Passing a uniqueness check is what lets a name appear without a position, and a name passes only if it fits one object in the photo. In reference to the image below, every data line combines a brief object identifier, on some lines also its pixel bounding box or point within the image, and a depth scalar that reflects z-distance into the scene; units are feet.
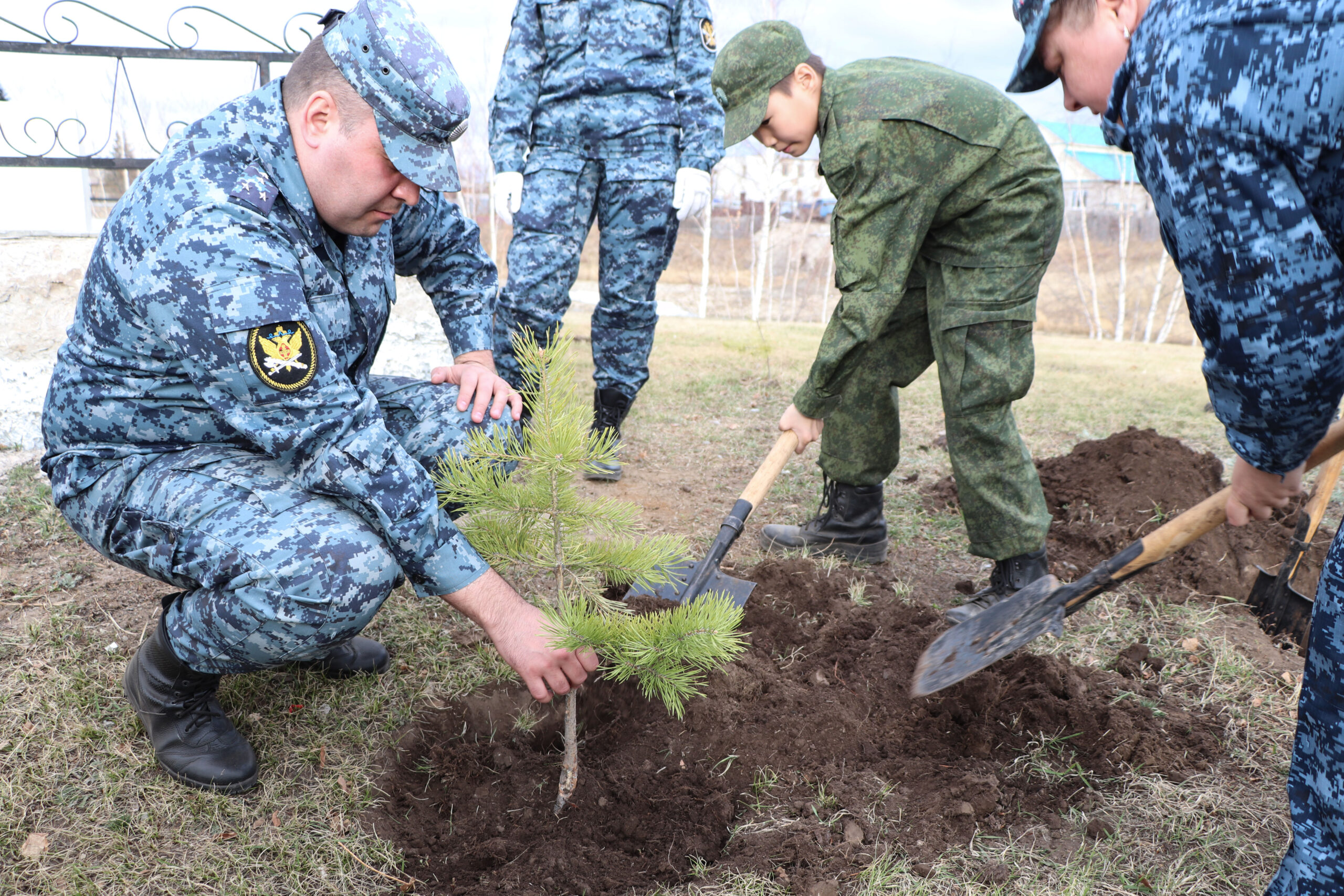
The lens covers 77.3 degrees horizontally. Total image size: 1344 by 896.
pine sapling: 5.78
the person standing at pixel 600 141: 13.24
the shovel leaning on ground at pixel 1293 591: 9.14
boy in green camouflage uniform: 8.53
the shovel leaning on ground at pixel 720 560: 8.23
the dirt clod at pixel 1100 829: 6.35
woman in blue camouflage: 3.60
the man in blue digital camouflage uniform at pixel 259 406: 5.82
